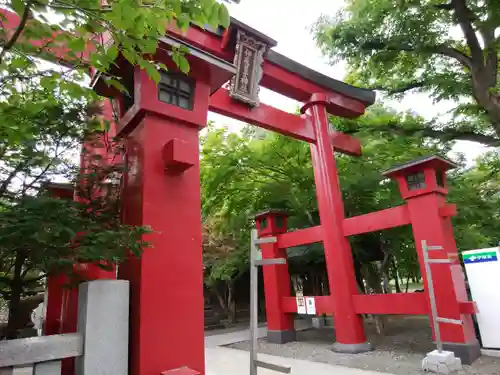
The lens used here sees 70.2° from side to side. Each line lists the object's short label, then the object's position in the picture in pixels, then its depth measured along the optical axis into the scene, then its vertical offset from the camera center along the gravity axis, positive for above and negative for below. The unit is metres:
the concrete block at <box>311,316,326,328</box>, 11.05 -1.29
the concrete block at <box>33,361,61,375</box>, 2.32 -0.45
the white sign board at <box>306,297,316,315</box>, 7.88 -0.56
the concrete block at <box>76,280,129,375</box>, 2.50 -0.24
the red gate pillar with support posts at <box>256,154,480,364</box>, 6.00 +0.16
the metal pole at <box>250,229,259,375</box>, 2.97 -0.30
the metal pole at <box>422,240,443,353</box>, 5.46 -0.38
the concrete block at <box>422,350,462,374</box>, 5.34 -1.35
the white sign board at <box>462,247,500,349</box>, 6.17 -0.39
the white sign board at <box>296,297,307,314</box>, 8.15 -0.56
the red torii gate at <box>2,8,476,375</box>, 2.96 +0.77
